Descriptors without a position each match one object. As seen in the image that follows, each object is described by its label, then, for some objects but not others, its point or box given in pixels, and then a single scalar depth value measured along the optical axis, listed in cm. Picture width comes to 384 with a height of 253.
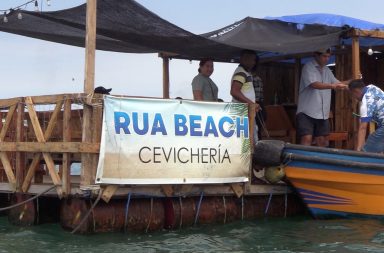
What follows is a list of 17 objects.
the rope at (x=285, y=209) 870
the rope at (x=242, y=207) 824
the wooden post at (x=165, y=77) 1178
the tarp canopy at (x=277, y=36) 838
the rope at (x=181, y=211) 767
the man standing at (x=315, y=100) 926
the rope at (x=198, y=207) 783
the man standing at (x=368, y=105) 814
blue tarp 966
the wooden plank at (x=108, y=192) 704
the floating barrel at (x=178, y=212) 764
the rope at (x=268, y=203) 849
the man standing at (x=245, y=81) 863
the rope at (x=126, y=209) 730
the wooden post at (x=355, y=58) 905
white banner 704
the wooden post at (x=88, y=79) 697
